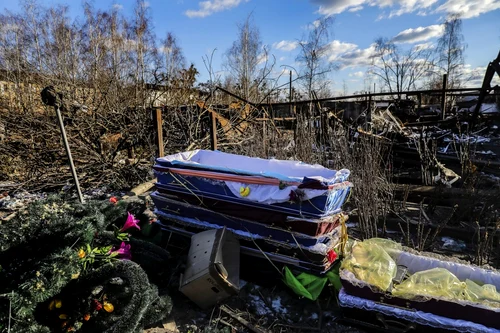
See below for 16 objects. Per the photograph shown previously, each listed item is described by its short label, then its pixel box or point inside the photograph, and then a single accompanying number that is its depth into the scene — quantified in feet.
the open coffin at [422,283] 7.34
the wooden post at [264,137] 18.98
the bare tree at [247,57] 67.52
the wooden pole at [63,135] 10.92
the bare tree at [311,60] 73.05
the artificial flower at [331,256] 9.63
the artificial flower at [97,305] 7.62
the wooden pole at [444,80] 42.06
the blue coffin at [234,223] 9.50
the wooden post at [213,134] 18.89
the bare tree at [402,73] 103.30
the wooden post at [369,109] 20.13
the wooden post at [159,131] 17.11
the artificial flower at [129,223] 10.66
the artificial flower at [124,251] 9.38
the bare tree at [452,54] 101.40
